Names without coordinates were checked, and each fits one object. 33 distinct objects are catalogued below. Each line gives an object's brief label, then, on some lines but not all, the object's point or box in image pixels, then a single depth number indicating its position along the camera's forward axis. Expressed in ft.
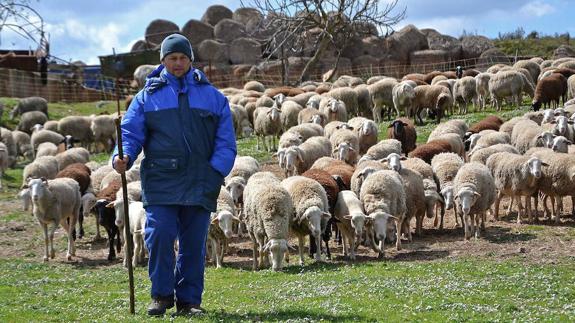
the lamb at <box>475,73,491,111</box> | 99.96
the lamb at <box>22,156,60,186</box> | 69.00
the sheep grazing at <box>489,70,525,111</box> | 96.32
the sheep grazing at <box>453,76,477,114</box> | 100.32
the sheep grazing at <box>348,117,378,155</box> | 72.18
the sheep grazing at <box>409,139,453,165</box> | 59.62
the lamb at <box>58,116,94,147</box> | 106.42
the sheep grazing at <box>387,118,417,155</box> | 71.77
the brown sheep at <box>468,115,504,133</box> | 73.34
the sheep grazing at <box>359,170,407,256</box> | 43.01
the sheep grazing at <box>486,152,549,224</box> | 49.93
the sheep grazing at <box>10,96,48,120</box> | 124.16
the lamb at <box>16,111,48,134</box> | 115.85
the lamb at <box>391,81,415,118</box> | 95.55
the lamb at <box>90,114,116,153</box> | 103.76
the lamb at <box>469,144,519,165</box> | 56.18
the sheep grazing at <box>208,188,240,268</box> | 42.88
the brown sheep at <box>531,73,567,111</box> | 91.61
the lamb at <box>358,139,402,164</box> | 61.46
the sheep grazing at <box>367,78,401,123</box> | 99.91
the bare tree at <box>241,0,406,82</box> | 141.38
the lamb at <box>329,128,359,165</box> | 63.00
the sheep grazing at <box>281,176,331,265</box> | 41.52
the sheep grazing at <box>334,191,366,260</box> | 42.42
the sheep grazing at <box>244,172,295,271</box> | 39.37
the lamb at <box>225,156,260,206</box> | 51.72
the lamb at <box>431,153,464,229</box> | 49.24
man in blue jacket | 24.59
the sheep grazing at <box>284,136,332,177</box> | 59.62
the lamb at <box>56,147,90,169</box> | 75.10
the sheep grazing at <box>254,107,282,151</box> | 85.35
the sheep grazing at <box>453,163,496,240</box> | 46.34
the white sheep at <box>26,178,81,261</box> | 49.29
